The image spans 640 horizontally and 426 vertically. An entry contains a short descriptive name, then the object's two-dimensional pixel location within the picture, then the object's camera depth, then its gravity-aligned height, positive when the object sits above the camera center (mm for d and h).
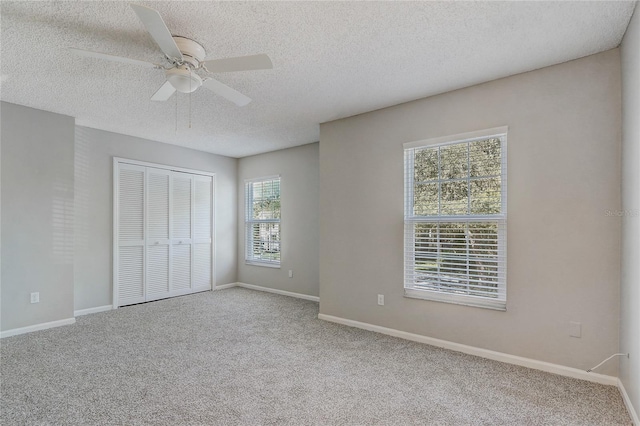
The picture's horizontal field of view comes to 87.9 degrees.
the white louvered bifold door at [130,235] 4812 -259
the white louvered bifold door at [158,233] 5141 -253
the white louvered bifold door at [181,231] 5465 -239
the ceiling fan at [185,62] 1799 +985
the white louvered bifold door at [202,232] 5793 -272
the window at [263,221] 5898 -80
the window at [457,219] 2947 -29
